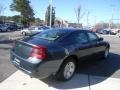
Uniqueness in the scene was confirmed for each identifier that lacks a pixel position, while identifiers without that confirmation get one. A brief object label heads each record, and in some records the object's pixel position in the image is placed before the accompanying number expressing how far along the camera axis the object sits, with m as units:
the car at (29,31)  13.85
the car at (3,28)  18.01
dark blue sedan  2.47
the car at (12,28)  21.50
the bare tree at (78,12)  22.71
